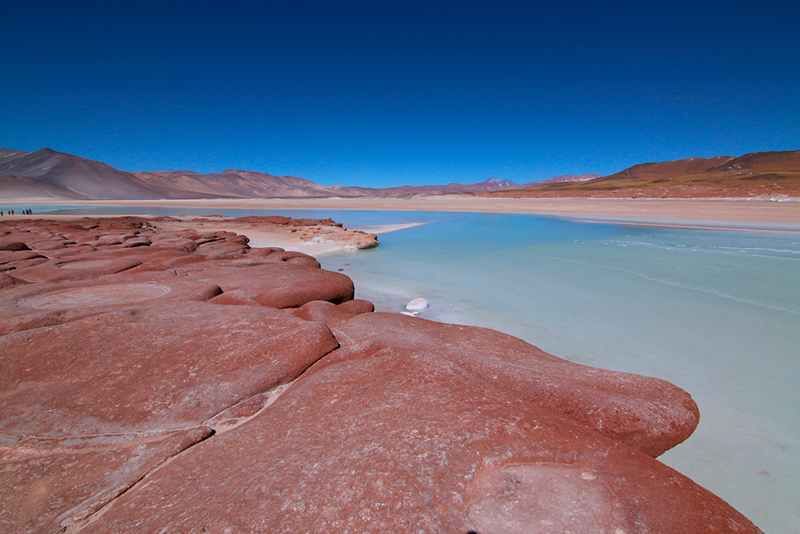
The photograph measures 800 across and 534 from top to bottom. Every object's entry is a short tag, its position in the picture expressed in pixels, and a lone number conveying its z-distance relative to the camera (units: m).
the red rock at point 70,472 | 1.66
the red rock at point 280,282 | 4.91
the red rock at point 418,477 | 1.52
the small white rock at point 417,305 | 6.41
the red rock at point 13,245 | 8.00
